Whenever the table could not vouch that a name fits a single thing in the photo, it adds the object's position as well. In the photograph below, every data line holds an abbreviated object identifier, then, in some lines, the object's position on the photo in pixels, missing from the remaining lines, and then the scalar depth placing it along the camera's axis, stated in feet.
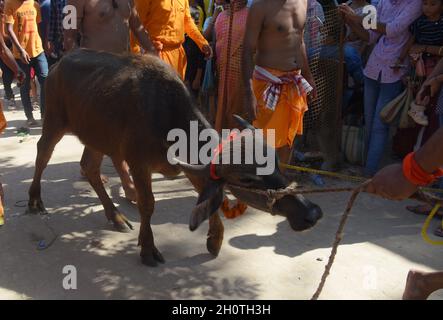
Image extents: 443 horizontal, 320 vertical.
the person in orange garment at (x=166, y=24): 18.51
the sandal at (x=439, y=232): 15.12
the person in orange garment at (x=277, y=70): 15.08
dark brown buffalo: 11.13
